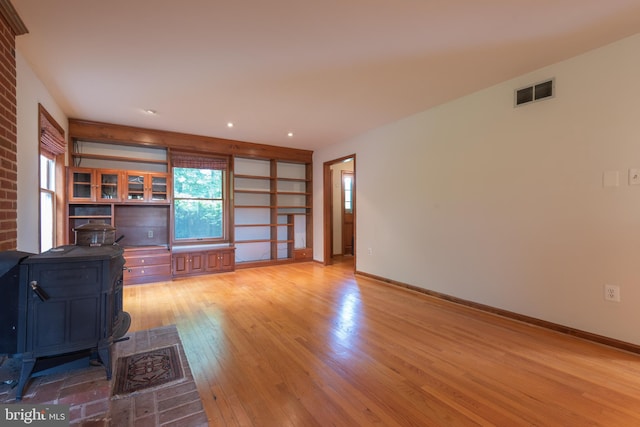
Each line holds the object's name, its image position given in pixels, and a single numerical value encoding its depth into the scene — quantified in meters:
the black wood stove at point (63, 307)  1.72
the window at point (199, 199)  5.34
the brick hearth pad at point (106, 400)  1.58
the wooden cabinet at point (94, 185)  4.31
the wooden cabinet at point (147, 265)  4.54
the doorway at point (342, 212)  7.24
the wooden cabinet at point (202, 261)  4.93
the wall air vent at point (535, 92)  2.79
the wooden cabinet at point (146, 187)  4.66
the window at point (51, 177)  3.48
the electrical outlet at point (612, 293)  2.44
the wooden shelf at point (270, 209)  6.02
